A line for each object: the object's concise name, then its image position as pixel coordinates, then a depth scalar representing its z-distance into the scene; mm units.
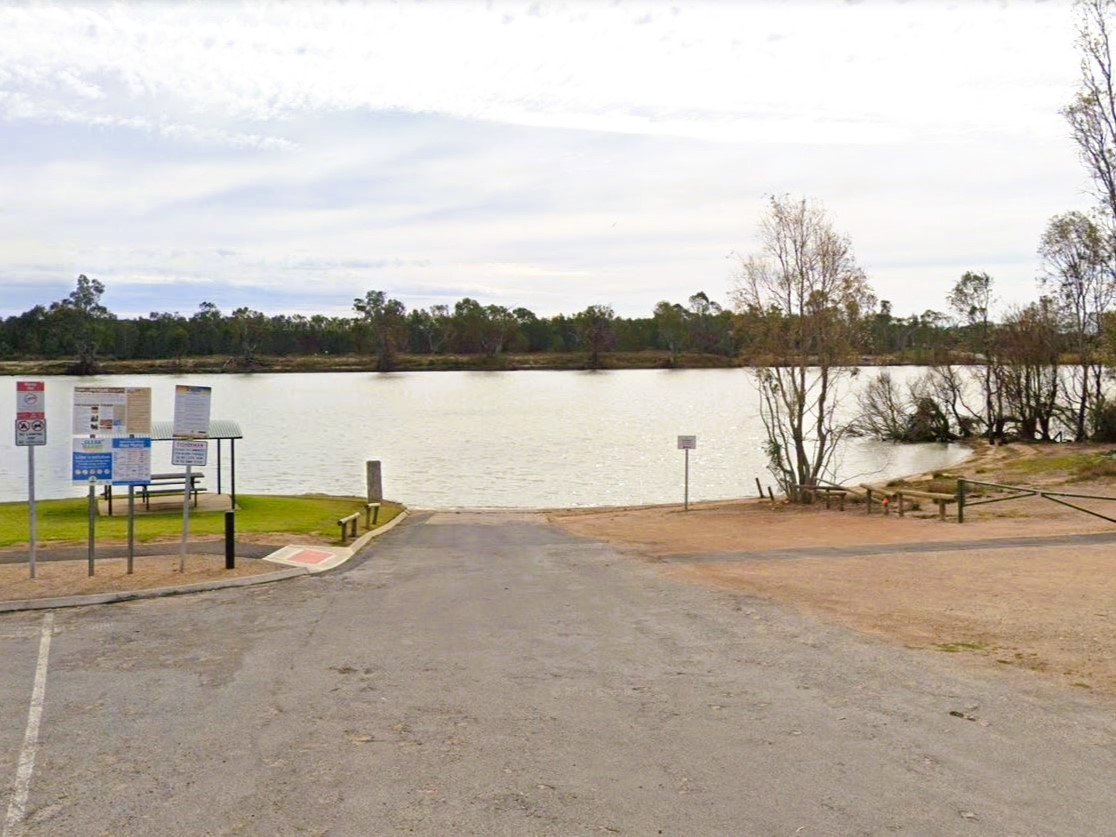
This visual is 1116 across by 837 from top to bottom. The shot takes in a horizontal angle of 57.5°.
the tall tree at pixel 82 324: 165625
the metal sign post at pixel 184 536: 14430
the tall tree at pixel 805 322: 30828
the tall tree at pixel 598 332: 196875
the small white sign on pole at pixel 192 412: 14336
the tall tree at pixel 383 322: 189125
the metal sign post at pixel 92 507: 13525
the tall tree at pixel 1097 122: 35812
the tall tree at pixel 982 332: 55969
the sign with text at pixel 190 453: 14417
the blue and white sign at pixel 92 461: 13719
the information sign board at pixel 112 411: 13977
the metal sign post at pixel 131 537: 14062
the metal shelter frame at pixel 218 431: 27125
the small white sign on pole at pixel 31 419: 13195
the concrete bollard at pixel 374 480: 27688
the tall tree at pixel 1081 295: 49094
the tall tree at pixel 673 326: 192875
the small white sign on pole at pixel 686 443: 30297
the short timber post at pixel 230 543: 14633
